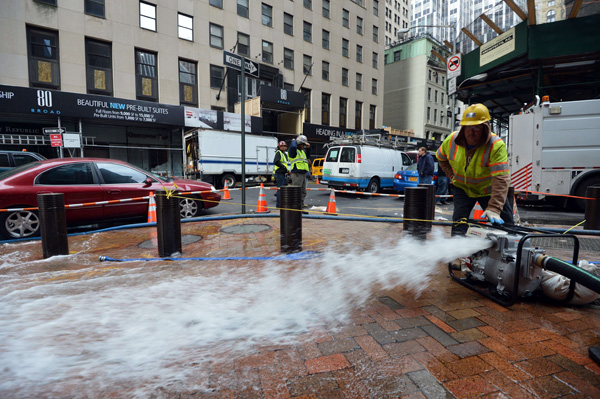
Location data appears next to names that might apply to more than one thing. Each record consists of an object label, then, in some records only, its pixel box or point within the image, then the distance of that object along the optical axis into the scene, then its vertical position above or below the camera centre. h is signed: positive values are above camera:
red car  5.69 -0.28
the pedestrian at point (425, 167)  10.03 +0.27
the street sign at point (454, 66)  8.52 +3.00
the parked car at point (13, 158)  9.28 +0.45
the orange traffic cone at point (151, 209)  6.89 -0.75
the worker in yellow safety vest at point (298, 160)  8.32 +0.38
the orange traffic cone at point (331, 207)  8.49 -0.86
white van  13.06 +0.33
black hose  2.04 -0.67
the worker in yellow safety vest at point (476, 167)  3.08 +0.09
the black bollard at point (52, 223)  4.60 -0.72
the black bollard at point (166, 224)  4.58 -0.72
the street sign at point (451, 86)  8.74 +2.48
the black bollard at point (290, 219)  4.68 -0.66
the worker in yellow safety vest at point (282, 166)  8.74 +0.24
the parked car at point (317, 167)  22.38 +0.57
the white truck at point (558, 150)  8.34 +0.72
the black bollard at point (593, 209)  5.69 -0.60
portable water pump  2.61 -0.80
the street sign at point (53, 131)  12.34 +1.66
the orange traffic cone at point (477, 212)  4.24 -0.49
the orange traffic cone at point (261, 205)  8.09 -0.77
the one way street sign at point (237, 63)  6.70 +2.37
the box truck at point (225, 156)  16.73 +1.03
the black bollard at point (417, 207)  4.62 -0.47
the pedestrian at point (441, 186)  10.52 -0.35
